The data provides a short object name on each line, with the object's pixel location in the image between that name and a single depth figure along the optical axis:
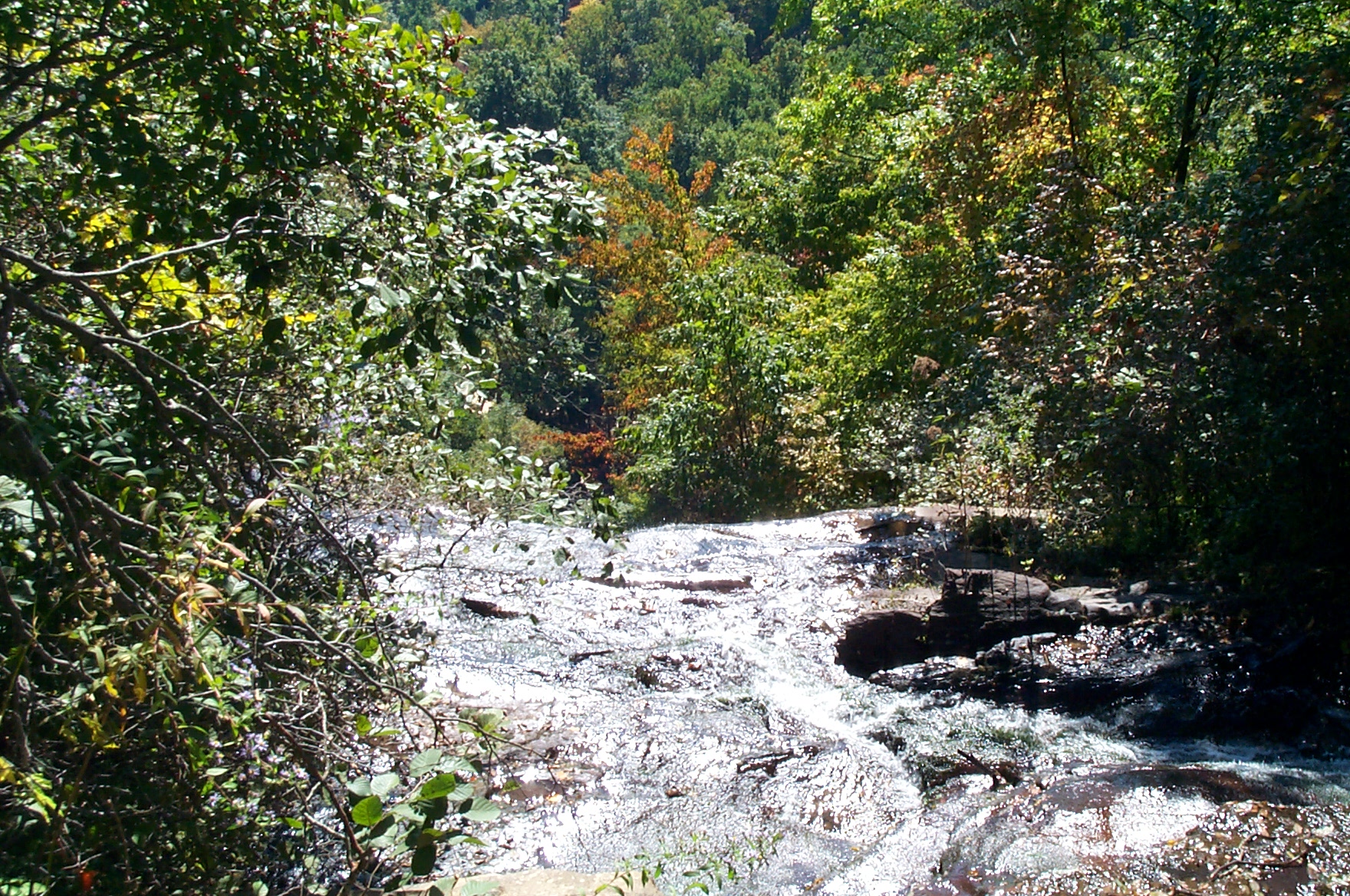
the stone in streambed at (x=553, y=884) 3.98
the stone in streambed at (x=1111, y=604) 7.45
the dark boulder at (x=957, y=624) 7.53
